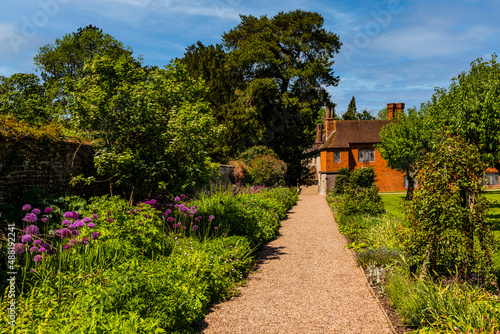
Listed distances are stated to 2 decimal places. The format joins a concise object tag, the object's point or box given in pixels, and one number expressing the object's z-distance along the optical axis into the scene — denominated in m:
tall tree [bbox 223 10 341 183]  28.36
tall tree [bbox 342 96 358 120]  58.62
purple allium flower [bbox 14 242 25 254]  4.28
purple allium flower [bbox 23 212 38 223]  4.74
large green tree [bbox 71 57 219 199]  8.19
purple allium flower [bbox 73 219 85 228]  4.88
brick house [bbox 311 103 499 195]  37.50
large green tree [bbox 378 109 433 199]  24.58
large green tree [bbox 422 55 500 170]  12.84
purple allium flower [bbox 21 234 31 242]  4.36
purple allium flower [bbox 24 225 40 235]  4.65
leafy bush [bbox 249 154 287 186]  24.06
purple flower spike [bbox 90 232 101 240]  5.17
